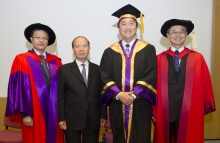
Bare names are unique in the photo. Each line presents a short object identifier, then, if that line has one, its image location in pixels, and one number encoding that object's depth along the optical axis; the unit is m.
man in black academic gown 2.59
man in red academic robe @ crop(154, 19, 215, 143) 2.72
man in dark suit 2.69
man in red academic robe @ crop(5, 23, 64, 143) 2.83
